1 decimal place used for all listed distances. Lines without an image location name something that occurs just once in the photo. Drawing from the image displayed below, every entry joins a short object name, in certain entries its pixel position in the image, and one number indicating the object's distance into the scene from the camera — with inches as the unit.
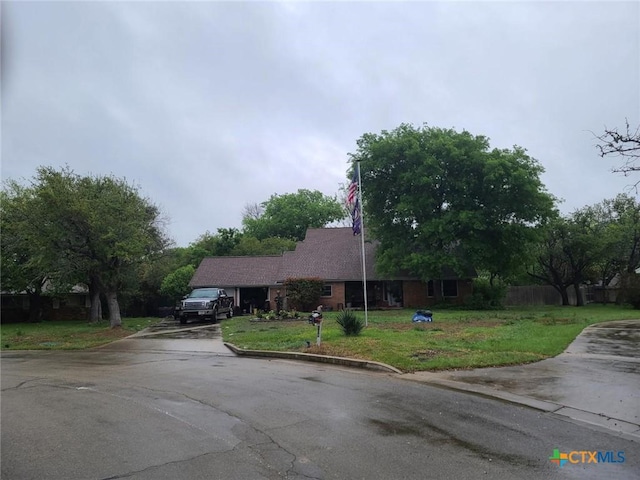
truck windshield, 1195.3
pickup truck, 1134.4
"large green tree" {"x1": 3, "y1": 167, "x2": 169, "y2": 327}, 896.9
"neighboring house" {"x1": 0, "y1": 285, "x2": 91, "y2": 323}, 1454.2
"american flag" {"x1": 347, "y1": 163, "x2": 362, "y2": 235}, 808.9
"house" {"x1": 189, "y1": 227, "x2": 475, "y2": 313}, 1448.1
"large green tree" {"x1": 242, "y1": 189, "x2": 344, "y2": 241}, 2792.8
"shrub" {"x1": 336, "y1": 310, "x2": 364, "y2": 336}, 641.0
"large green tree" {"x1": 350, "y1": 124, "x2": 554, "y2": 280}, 1353.3
